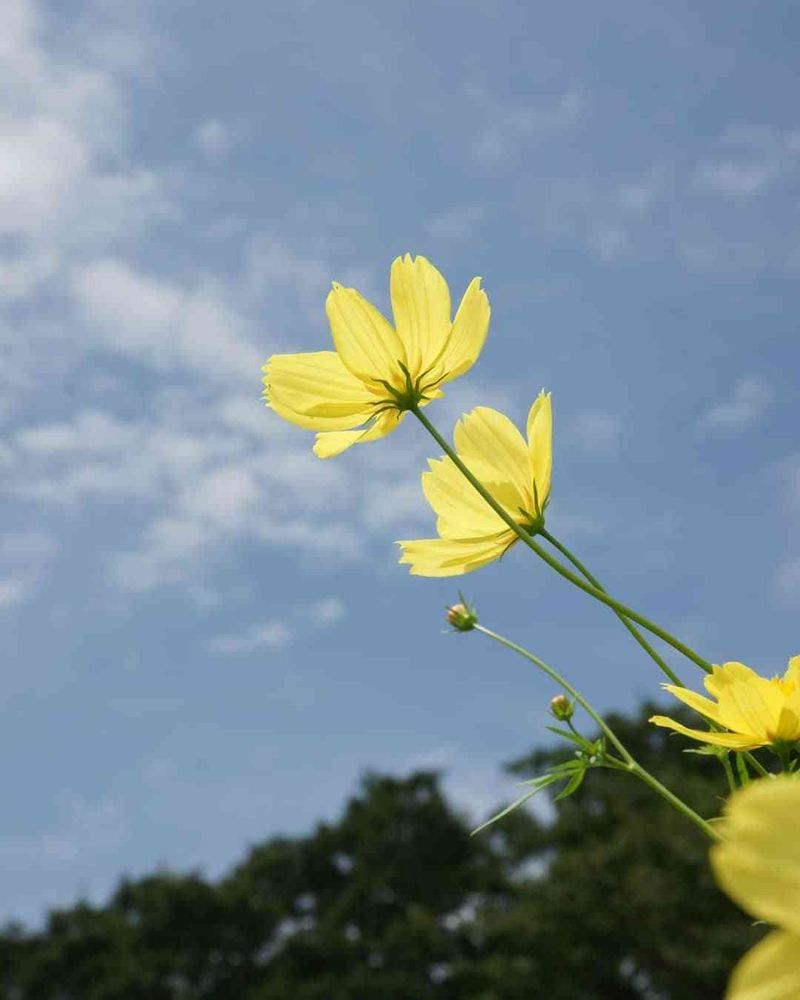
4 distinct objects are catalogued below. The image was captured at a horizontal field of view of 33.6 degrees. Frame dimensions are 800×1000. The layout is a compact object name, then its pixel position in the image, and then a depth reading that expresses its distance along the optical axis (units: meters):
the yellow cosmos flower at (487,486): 0.73
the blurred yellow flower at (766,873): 0.27
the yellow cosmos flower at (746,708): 0.57
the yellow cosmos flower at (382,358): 0.72
